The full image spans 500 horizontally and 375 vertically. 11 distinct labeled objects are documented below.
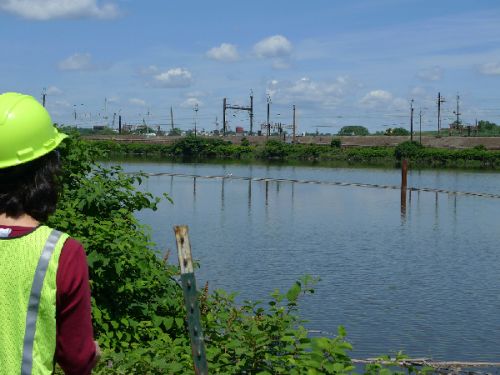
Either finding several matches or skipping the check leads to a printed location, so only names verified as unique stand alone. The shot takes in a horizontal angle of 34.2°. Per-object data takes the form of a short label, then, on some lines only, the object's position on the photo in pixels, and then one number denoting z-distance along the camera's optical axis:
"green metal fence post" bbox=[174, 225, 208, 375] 5.12
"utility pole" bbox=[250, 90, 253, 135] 148.19
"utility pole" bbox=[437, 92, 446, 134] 128.19
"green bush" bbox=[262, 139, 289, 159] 110.44
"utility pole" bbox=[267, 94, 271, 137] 132.00
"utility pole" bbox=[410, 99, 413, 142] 117.31
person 2.26
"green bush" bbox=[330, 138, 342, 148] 113.78
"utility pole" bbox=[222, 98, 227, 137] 142.12
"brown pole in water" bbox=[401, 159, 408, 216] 41.17
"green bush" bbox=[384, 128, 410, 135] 143.88
